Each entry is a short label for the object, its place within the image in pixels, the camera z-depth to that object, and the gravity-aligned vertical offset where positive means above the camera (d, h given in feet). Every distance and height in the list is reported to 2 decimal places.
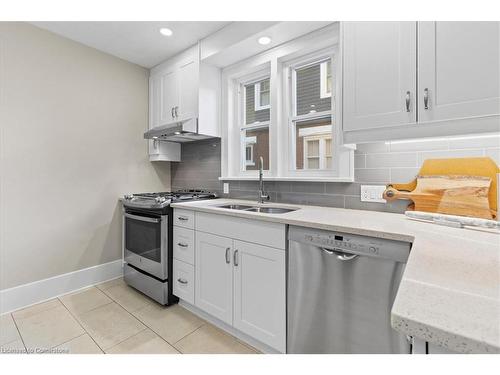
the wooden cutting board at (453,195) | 4.29 -0.27
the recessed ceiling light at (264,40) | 6.64 +4.04
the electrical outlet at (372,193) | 5.58 -0.28
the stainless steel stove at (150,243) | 7.04 -1.96
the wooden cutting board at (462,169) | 4.30 +0.24
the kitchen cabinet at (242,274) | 4.86 -2.13
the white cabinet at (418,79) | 3.71 +1.81
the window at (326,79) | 6.70 +2.92
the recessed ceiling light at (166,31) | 7.30 +4.68
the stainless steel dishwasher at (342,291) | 3.69 -1.90
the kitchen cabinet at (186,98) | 8.02 +3.05
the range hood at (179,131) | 7.71 +1.68
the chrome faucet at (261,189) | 7.12 -0.24
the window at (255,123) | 8.11 +2.03
